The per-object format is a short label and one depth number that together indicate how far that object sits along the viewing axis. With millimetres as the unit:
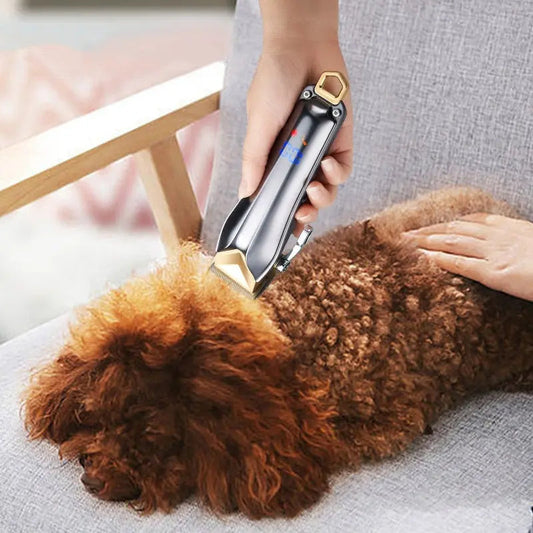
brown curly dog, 1284
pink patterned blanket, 2806
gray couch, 1308
